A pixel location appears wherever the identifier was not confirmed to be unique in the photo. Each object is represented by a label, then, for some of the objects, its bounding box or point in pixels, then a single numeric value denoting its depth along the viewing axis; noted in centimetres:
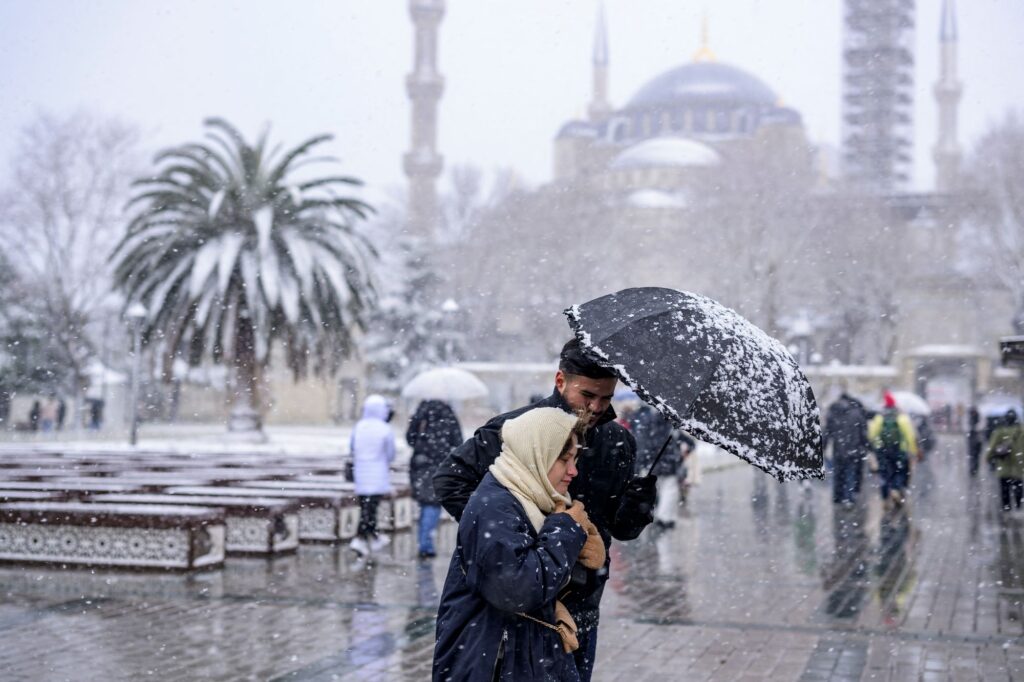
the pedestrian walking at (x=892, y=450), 1730
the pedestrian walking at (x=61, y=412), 4466
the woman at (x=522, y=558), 308
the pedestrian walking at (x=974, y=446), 2645
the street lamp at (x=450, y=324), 4605
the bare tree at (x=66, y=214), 3847
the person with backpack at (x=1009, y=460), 1566
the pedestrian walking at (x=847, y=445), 1770
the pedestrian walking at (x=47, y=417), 4323
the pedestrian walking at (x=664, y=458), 1405
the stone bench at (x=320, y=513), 1245
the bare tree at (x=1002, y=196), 4503
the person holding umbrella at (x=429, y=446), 1131
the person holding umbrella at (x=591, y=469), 356
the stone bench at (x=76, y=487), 1290
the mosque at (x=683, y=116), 10771
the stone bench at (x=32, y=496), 1184
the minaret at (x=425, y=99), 8175
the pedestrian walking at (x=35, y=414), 4276
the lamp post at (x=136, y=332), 2864
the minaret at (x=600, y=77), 12288
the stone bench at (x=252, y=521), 1125
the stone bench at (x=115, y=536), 1012
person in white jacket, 1160
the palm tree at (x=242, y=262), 3008
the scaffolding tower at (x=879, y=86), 9350
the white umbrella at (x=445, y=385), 1653
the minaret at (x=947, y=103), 10469
